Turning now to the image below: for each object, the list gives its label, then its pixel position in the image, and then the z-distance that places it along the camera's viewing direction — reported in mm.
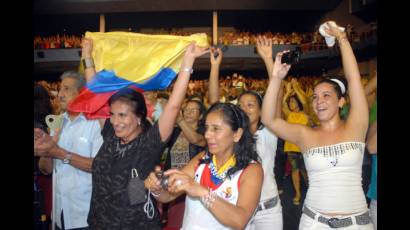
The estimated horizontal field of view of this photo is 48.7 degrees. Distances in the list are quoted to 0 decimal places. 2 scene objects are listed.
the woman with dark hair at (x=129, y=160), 2660
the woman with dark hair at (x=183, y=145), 4625
